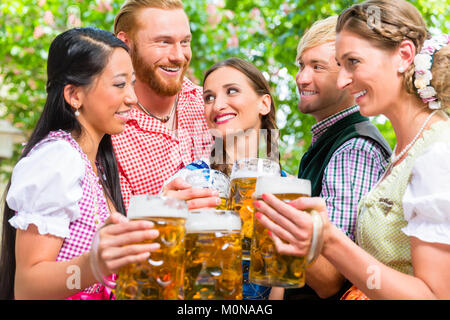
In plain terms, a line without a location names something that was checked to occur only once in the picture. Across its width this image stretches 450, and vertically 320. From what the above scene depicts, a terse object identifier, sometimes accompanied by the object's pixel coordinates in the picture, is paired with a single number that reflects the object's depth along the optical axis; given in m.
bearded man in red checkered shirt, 2.94
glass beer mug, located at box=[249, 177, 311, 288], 1.48
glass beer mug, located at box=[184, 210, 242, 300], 1.47
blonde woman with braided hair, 1.50
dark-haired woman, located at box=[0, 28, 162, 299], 1.69
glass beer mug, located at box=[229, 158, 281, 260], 1.88
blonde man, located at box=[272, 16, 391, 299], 2.16
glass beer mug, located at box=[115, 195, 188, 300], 1.37
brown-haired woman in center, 2.71
